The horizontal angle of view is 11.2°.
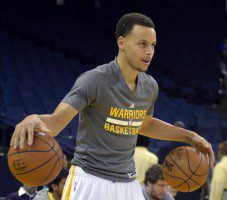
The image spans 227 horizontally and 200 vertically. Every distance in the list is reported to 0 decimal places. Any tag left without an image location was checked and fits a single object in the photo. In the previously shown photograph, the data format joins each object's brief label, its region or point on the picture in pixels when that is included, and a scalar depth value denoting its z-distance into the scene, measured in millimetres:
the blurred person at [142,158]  12182
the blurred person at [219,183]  11359
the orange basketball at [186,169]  7455
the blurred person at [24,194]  11005
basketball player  6419
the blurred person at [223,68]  28274
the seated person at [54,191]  9836
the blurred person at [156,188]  9569
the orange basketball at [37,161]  5809
